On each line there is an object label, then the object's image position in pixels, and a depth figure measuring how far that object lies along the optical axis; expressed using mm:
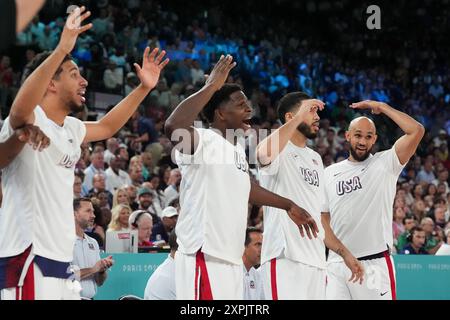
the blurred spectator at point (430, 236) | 11578
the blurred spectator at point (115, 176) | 11852
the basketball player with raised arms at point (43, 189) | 4379
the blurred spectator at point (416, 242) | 11414
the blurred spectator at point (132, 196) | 11148
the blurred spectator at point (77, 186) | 9712
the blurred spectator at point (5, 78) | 13359
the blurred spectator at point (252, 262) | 7906
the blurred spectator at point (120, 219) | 9547
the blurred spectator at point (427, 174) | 16484
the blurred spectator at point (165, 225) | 9773
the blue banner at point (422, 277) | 9648
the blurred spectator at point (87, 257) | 7344
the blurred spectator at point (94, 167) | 11445
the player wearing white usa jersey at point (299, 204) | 5957
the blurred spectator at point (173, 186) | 11883
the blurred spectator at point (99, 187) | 10975
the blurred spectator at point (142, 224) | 9492
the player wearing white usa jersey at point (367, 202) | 6730
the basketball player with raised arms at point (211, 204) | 5270
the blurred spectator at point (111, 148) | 12570
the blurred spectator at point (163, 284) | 7188
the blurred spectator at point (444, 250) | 10816
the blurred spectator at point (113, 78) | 14680
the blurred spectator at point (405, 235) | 11695
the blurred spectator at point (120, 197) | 10430
